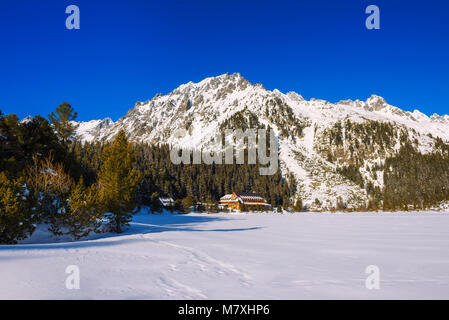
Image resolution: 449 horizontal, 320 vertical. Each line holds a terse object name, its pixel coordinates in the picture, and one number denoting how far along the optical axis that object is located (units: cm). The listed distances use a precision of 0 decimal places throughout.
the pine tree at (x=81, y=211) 2188
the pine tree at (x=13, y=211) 1770
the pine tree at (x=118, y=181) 2670
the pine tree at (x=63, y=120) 5047
